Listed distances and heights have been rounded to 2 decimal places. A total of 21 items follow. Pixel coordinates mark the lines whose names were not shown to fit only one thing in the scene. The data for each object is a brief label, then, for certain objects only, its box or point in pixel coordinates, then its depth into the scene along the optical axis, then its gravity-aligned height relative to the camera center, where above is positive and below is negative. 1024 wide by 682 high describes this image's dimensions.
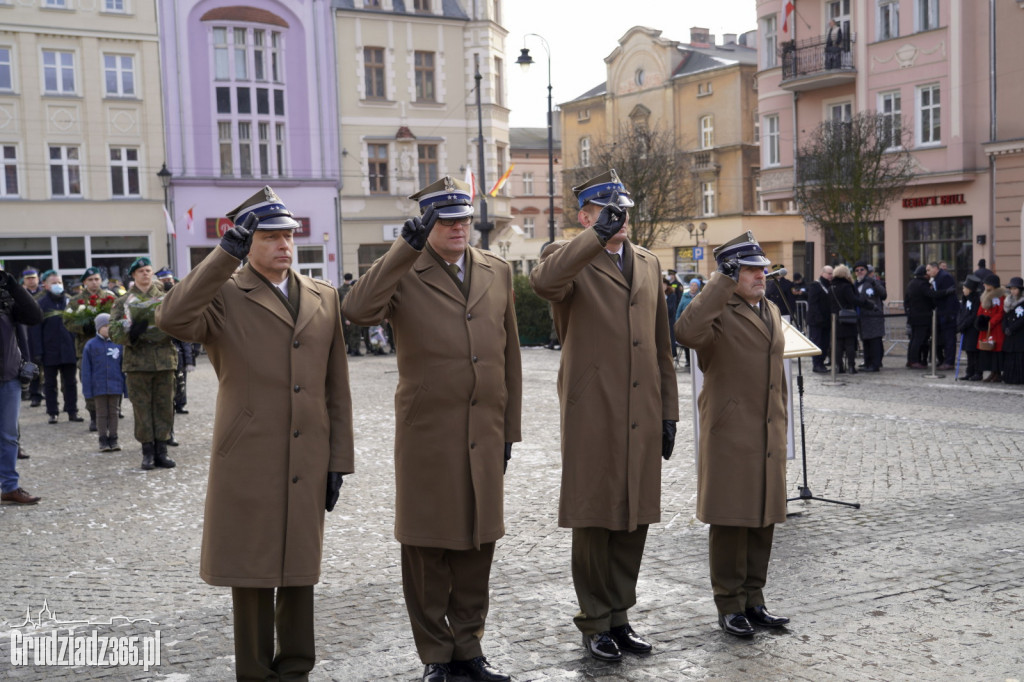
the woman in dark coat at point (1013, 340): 16.45 -1.33
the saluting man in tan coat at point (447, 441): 4.80 -0.77
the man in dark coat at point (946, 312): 19.05 -1.00
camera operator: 8.81 -0.63
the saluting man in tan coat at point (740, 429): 5.48 -0.88
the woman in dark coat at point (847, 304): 19.05 -0.81
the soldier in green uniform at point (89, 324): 13.30 -0.48
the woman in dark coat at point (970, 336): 17.52 -1.32
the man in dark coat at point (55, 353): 15.38 -0.99
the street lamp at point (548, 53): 33.56 +6.36
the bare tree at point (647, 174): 40.69 +3.55
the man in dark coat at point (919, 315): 19.17 -1.05
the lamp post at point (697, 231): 57.55 +1.78
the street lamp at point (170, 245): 38.50 +1.29
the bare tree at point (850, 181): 27.73 +2.08
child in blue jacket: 12.37 -1.11
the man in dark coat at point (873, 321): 19.33 -1.14
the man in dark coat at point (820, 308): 19.28 -0.86
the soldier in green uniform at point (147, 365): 11.03 -0.87
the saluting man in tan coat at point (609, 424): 5.19 -0.78
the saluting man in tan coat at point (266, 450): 4.41 -0.72
